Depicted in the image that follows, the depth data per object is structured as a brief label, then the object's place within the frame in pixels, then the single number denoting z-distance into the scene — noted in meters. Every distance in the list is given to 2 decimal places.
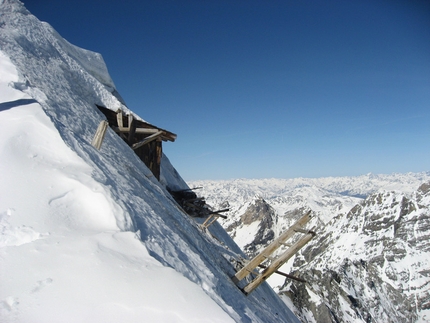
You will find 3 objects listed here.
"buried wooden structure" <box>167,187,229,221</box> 13.72
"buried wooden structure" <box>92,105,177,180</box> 10.26
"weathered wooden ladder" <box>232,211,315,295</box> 6.27
